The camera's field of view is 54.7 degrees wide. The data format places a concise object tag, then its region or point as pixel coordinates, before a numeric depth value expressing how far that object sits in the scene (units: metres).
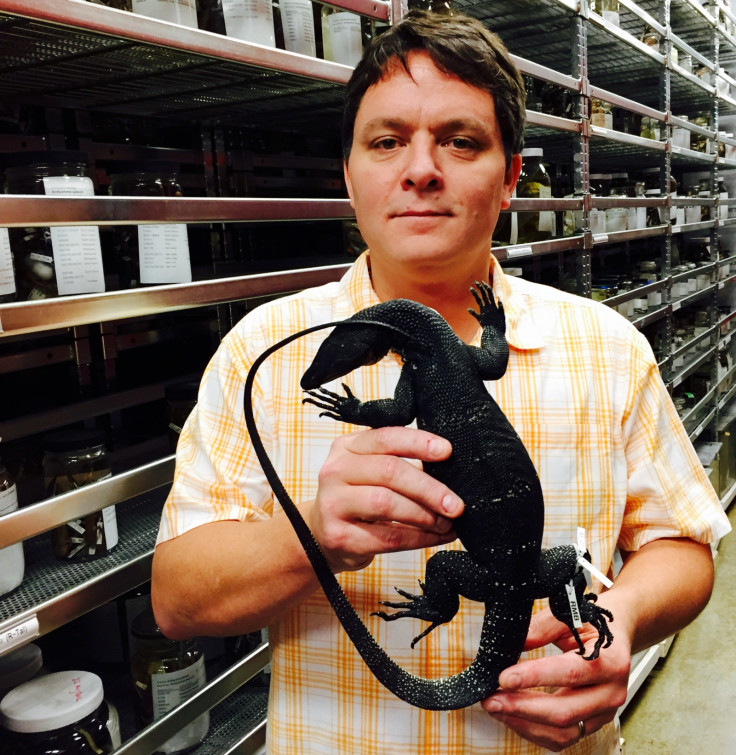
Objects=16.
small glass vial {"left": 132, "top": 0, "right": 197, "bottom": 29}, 1.21
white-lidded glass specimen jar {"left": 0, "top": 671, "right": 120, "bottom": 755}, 1.15
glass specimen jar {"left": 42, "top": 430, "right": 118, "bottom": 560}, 1.31
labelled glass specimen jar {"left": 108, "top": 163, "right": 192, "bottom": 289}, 1.38
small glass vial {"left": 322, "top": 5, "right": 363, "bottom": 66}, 1.63
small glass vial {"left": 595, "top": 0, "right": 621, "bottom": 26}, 2.96
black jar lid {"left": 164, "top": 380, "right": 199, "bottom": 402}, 1.54
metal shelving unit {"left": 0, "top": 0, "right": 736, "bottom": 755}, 1.11
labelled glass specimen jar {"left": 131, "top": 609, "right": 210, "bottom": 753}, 1.39
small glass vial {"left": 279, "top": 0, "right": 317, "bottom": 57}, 1.49
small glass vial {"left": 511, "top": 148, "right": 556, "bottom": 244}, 2.48
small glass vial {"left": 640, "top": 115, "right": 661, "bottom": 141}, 3.53
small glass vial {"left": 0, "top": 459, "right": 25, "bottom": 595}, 1.16
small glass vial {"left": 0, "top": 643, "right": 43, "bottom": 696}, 1.30
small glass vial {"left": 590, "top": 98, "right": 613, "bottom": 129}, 2.88
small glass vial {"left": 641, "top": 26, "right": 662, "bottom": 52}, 3.45
